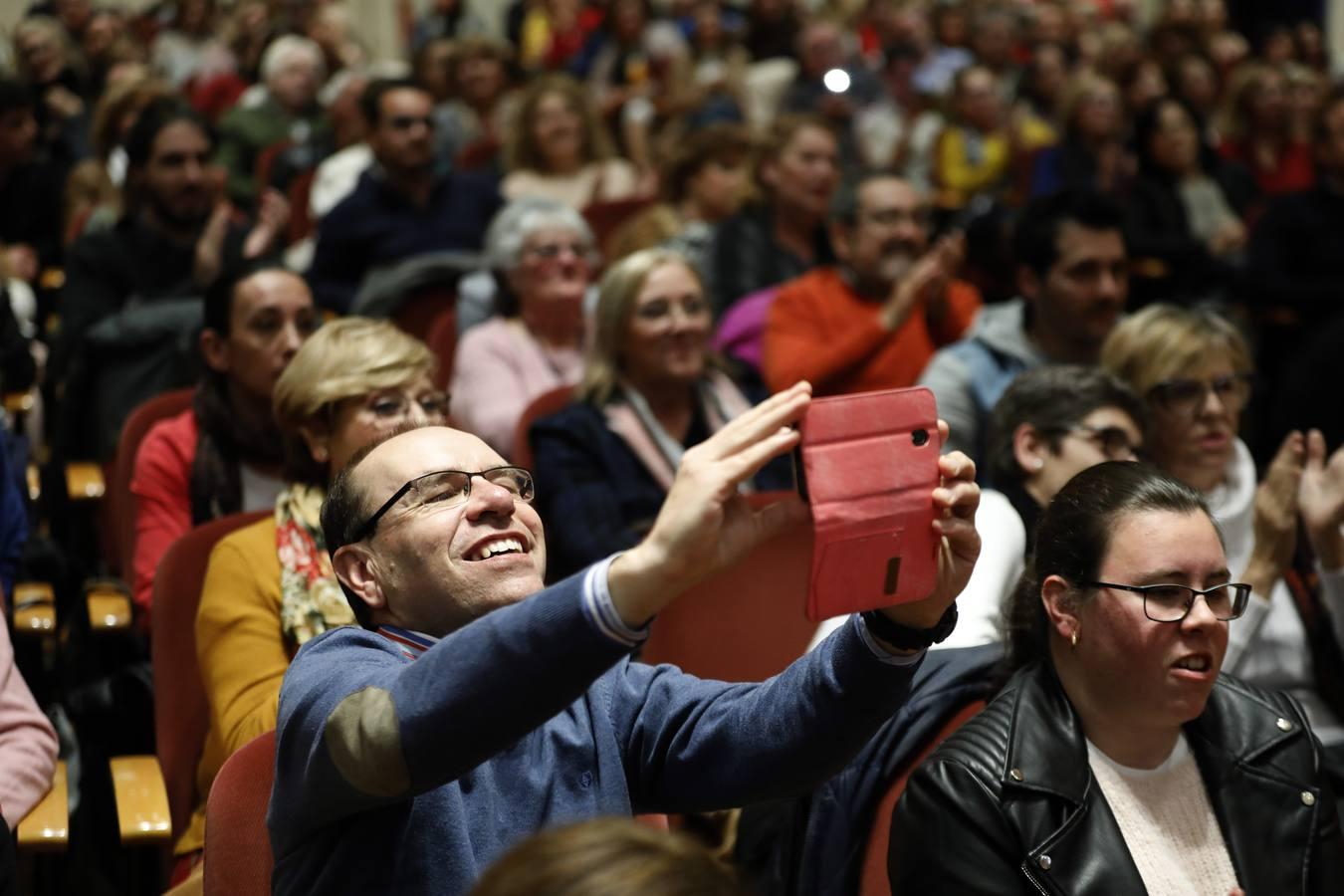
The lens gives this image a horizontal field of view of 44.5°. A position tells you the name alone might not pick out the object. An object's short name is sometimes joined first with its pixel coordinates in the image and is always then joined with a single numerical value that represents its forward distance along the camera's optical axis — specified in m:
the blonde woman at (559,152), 5.16
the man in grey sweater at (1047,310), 3.11
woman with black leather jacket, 1.61
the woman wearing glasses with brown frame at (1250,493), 2.27
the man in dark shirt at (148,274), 3.43
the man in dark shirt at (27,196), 4.79
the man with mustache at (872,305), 3.60
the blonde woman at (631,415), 2.78
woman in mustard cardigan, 2.01
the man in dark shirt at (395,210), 4.34
